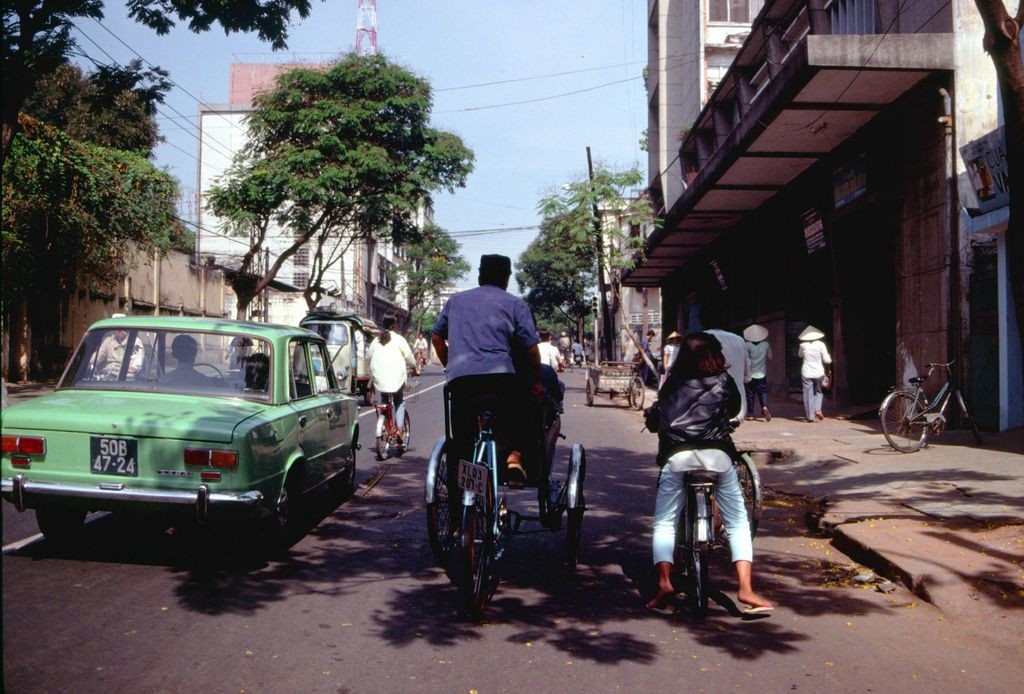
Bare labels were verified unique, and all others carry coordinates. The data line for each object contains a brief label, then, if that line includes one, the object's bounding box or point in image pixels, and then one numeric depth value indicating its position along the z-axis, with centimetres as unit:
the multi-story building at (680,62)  3481
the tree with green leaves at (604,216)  2572
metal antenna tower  6053
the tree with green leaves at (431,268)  6850
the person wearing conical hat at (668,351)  2026
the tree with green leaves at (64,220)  2117
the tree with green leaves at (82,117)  3025
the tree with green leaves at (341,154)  2967
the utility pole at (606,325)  3497
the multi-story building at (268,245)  5181
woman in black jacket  510
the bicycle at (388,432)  1184
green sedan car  555
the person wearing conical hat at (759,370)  1669
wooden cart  2223
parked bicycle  1132
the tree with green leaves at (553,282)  6531
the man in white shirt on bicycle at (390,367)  1172
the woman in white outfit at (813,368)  1619
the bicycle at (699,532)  498
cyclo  490
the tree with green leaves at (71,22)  903
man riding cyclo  545
